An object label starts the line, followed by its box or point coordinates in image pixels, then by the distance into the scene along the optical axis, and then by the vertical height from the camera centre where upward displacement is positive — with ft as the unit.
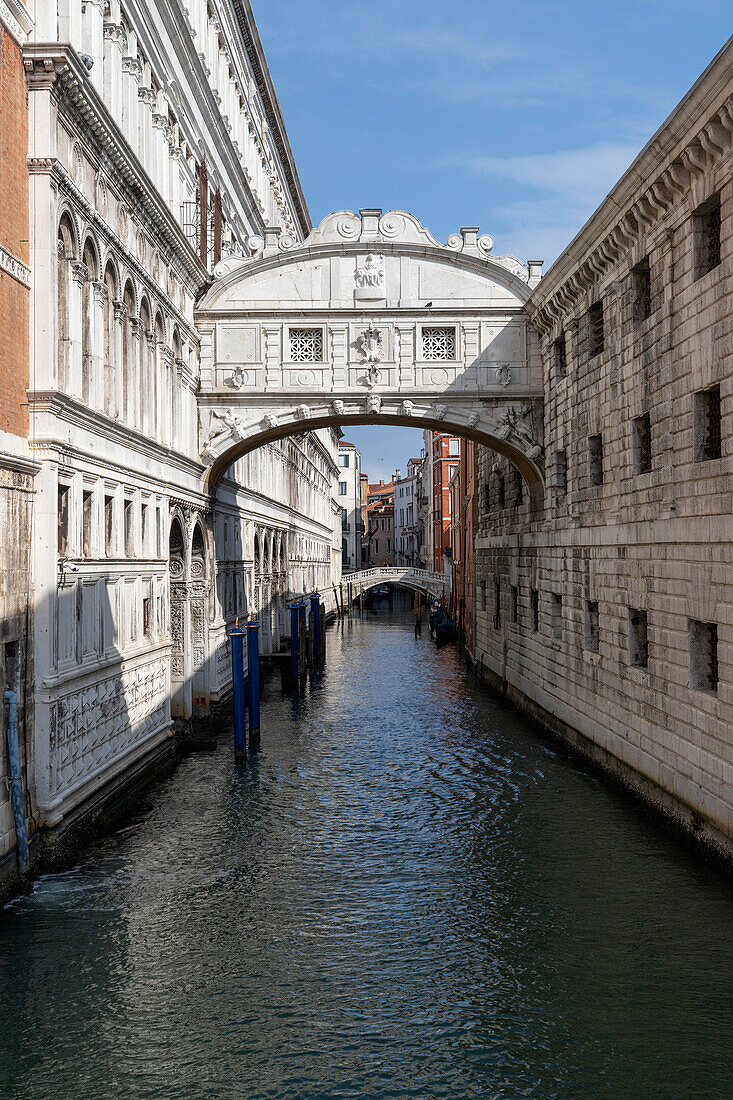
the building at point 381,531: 367.86 +13.73
